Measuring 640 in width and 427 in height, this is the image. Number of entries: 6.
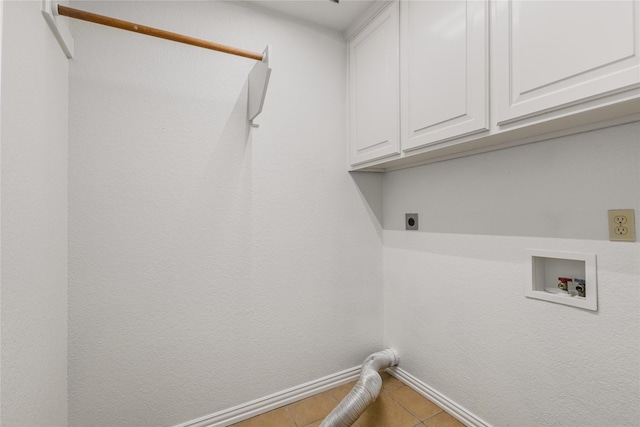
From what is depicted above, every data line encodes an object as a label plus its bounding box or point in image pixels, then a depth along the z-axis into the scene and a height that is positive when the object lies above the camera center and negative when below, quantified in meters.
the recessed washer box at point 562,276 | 1.01 -0.25
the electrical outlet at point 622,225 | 0.91 -0.04
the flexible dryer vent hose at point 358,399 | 1.31 -0.92
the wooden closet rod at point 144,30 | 1.00 +0.73
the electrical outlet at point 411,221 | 1.70 -0.04
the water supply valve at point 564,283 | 1.09 -0.27
